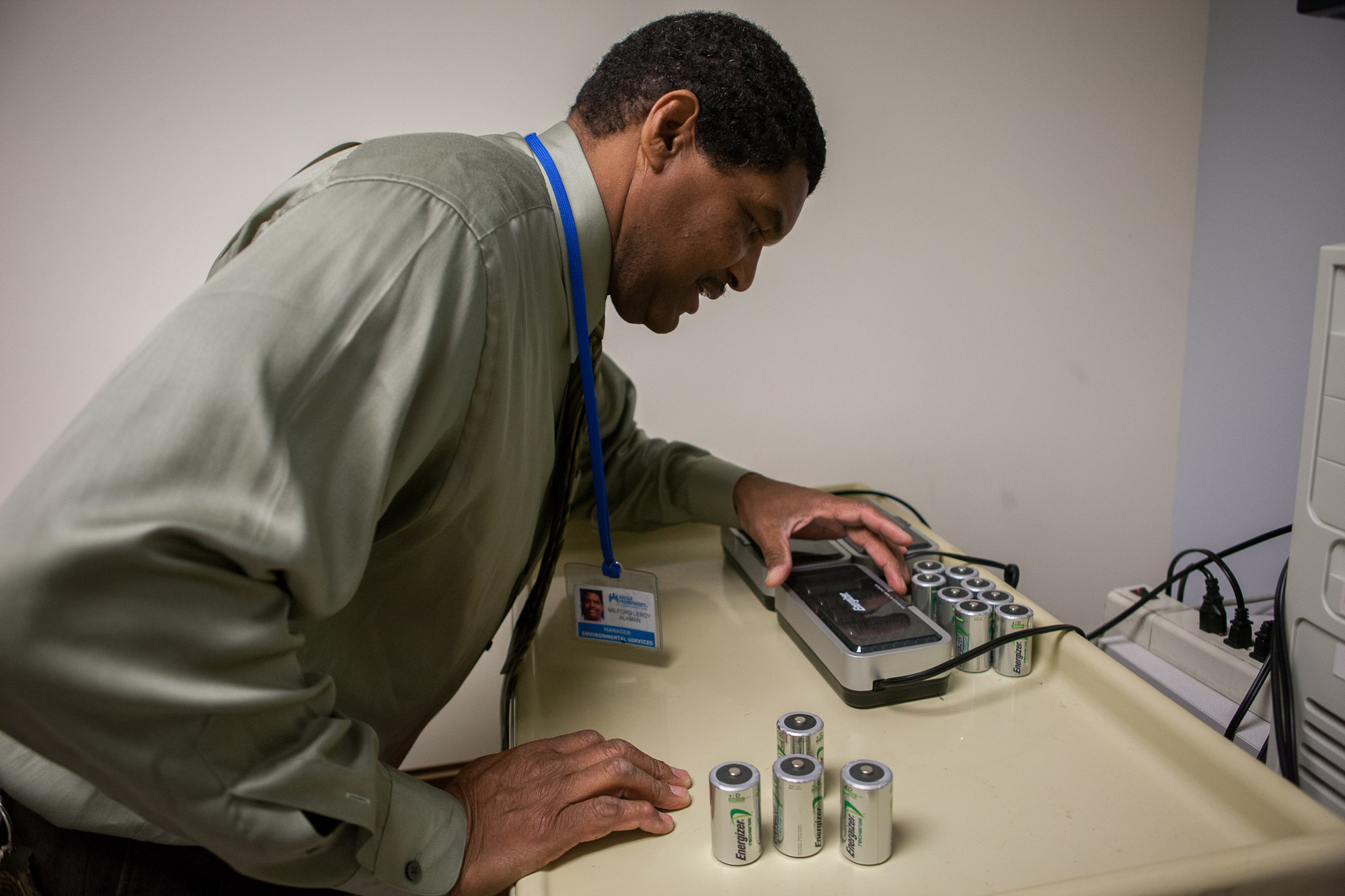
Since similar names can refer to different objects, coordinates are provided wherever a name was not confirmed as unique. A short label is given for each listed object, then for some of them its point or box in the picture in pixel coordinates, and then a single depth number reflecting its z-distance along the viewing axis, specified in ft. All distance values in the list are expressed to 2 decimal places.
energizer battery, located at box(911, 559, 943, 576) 3.09
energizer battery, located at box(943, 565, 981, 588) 3.00
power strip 2.87
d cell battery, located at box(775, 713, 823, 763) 2.14
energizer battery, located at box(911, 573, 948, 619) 2.93
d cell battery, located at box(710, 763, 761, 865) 1.92
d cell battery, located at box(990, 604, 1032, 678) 2.67
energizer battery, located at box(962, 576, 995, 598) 2.93
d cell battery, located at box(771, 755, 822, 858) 1.92
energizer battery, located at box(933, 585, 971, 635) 2.80
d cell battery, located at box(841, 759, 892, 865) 1.88
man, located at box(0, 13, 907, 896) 1.49
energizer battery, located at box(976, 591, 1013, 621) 2.83
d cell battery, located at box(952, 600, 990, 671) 2.70
